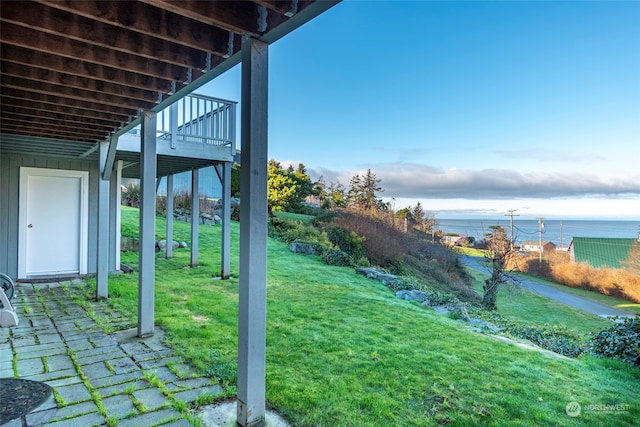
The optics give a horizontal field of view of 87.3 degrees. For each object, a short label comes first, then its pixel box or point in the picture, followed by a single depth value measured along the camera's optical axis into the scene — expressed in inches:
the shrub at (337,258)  372.8
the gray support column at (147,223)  136.7
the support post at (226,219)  271.1
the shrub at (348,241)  421.4
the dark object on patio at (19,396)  79.8
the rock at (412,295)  254.1
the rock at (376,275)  310.7
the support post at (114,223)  281.9
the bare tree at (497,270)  326.6
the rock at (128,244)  406.3
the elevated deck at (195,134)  250.7
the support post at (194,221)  314.3
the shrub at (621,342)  144.5
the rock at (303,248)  416.8
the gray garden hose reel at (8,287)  136.3
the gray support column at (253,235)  77.5
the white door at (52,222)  248.7
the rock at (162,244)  404.2
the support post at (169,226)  363.6
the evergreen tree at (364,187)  908.0
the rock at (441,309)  222.2
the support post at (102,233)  195.5
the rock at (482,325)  186.7
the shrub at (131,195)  599.2
